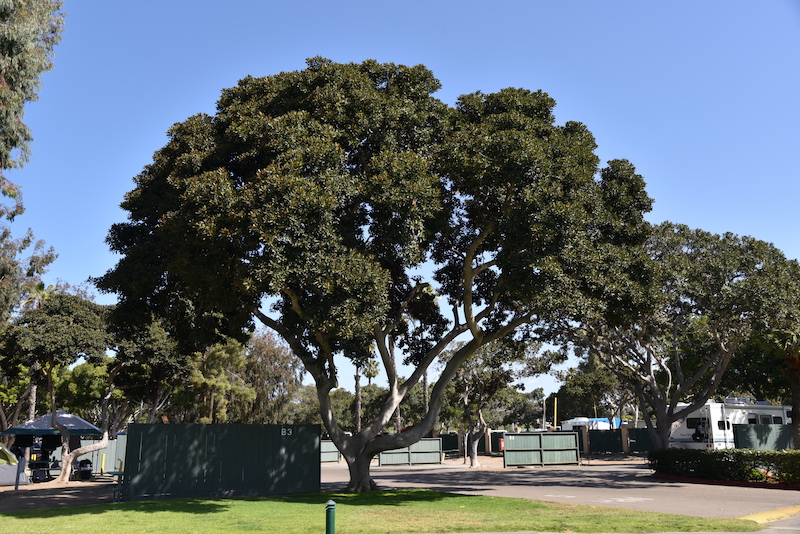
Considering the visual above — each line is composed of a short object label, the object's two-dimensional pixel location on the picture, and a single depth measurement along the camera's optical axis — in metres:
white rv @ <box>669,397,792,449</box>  31.00
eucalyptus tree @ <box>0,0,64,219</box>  14.12
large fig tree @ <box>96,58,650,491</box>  14.43
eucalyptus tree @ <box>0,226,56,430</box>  31.92
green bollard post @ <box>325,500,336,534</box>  7.75
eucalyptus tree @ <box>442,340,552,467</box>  36.34
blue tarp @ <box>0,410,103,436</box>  25.70
